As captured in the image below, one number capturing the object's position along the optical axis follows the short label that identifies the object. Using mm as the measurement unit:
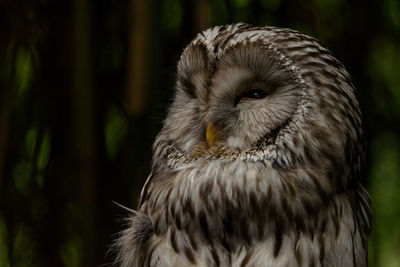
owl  4273
